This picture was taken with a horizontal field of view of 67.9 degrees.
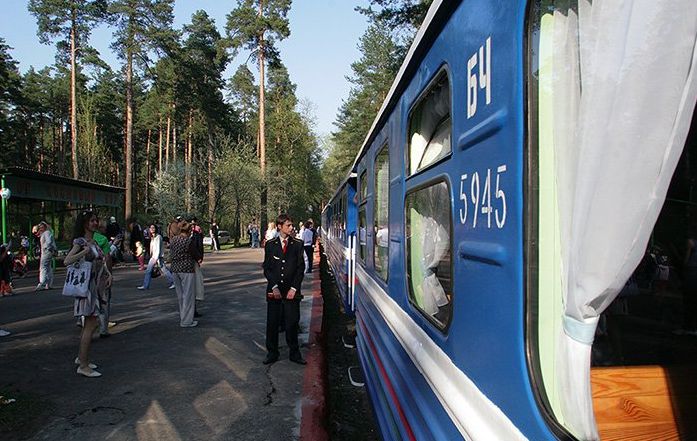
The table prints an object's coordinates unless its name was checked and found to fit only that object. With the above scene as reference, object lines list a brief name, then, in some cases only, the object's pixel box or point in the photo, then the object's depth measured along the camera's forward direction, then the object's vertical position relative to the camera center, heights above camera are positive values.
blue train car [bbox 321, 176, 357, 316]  8.94 -0.27
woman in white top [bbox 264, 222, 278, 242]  13.27 -0.06
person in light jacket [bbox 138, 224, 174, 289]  11.79 -0.74
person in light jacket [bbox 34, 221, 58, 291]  11.62 -0.62
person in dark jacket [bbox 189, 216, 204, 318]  7.99 -0.67
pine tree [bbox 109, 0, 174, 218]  30.06 +11.45
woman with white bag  5.37 -0.55
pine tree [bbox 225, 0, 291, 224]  33.62 +12.95
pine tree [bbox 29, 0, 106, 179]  28.61 +11.71
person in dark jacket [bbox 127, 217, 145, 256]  15.52 -0.16
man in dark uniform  6.04 -0.66
